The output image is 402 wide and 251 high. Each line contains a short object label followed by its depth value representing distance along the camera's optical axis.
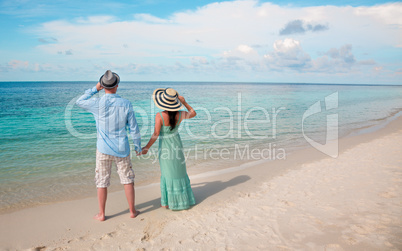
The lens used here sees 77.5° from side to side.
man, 3.74
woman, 4.16
